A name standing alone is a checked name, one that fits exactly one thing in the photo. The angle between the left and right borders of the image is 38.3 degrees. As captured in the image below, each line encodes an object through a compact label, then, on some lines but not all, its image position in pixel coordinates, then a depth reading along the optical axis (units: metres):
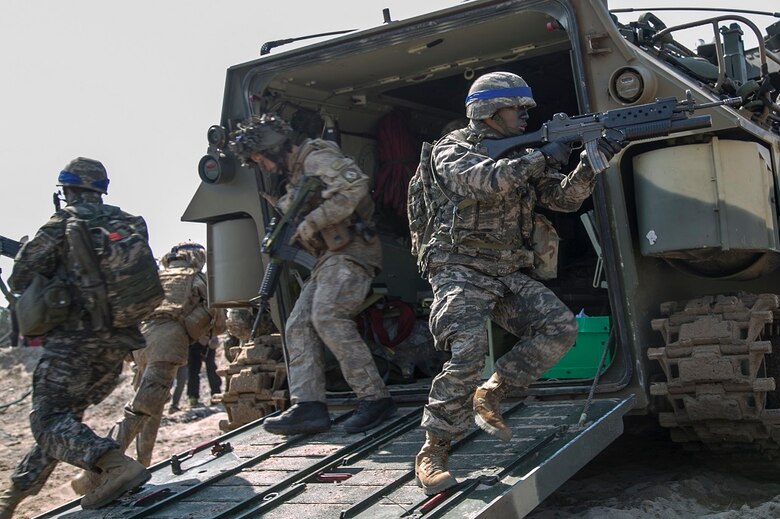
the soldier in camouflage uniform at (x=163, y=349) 8.52
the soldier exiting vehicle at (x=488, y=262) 5.14
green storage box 6.62
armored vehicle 5.49
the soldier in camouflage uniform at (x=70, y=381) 5.86
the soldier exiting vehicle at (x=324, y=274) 6.63
